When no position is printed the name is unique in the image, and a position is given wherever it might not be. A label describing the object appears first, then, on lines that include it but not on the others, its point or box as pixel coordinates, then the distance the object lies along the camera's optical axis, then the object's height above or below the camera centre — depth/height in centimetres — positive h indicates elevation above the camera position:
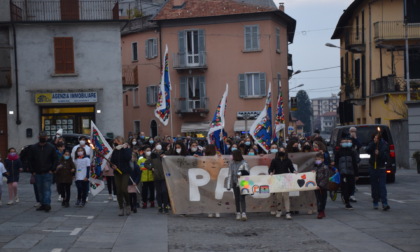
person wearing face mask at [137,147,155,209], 1864 -134
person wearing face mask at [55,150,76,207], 1886 -118
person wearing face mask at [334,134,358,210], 1788 -105
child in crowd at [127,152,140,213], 1753 -134
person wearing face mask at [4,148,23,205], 1947 -110
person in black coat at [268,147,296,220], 1639 -94
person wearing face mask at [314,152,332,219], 1591 -138
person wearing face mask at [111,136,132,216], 1695 -103
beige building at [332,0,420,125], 4125 +353
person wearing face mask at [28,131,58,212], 1747 -88
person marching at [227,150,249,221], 1593 -114
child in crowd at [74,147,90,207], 1903 -124
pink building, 5109 +449
